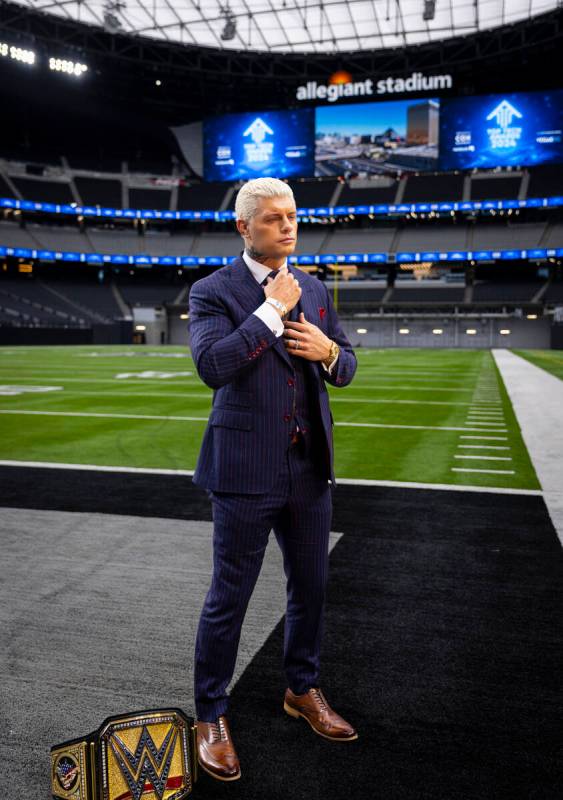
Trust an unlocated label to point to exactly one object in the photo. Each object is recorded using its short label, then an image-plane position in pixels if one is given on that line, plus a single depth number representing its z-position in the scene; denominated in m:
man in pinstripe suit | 2.21
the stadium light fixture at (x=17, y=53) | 40.59
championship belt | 1.88
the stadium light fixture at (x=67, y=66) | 43.69
